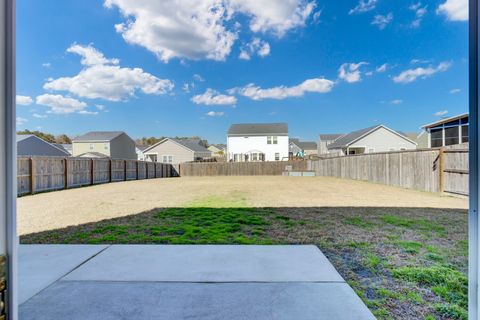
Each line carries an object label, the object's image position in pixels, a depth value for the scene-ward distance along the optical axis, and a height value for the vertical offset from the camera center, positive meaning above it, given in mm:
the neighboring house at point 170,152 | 32844 +1065
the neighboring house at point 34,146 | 20970 +1301
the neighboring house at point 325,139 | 41281 +3223
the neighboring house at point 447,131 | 16078 +1888
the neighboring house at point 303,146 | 47719 +2694
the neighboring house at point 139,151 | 42156 +1563
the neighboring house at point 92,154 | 29391 +785
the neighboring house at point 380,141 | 26234 +1832
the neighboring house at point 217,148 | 54184 +2614
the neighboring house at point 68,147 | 34906 +1905
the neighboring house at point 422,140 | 27438 +2048
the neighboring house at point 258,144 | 31156 +1921
